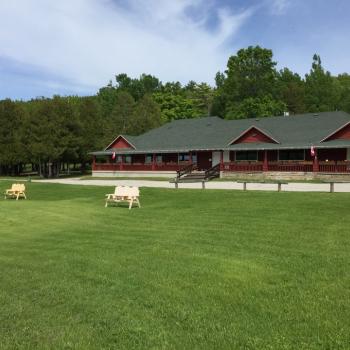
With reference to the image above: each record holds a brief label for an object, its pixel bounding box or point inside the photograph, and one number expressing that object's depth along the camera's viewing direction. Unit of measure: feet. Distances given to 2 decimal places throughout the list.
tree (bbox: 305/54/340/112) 262.39
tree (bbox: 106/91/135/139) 240.53
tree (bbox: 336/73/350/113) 257.34
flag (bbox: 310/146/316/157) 119.44
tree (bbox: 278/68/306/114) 261.24
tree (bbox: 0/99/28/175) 191.89
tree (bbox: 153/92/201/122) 279.38
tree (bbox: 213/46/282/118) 246.68
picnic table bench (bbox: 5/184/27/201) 76.64
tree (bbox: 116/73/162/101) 362.53
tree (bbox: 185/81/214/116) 341.21
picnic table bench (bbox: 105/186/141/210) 58.28
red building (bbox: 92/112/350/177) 124.47
